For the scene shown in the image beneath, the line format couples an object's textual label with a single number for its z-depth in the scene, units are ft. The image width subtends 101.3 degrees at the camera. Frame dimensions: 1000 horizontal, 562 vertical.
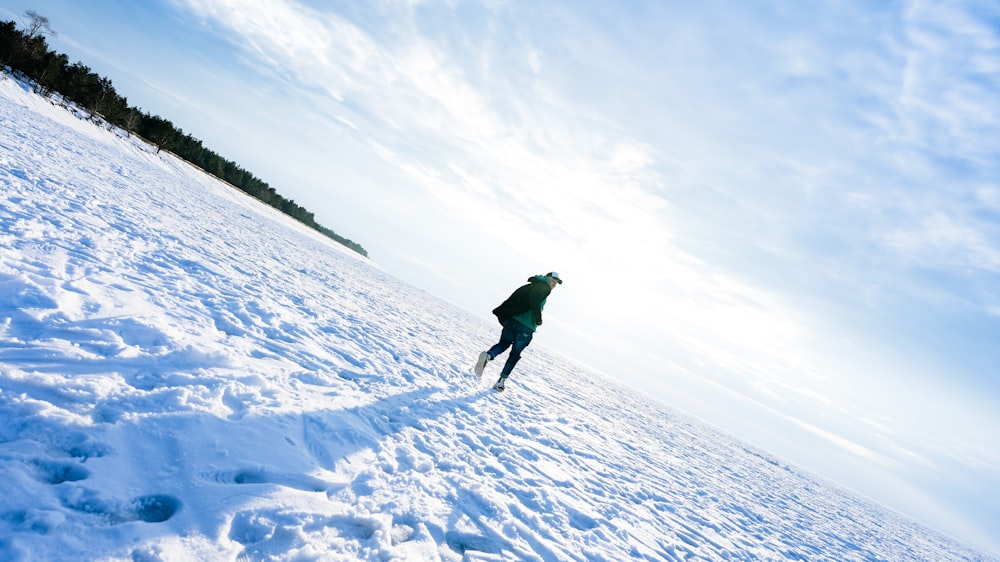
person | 28.71
